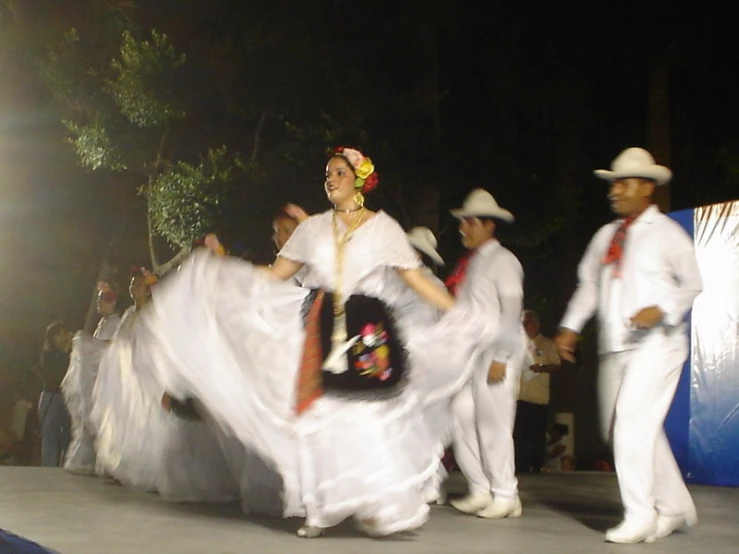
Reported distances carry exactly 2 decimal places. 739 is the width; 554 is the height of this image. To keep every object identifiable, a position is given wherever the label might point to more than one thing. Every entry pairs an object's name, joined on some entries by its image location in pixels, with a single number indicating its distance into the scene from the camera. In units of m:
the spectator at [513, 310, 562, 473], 13.53
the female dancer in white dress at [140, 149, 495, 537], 7.32
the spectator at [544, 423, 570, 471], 15.19
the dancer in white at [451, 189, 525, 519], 8.66
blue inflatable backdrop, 11.16
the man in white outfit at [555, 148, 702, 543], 7.33
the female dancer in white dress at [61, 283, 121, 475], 12.02
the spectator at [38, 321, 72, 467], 14.01
